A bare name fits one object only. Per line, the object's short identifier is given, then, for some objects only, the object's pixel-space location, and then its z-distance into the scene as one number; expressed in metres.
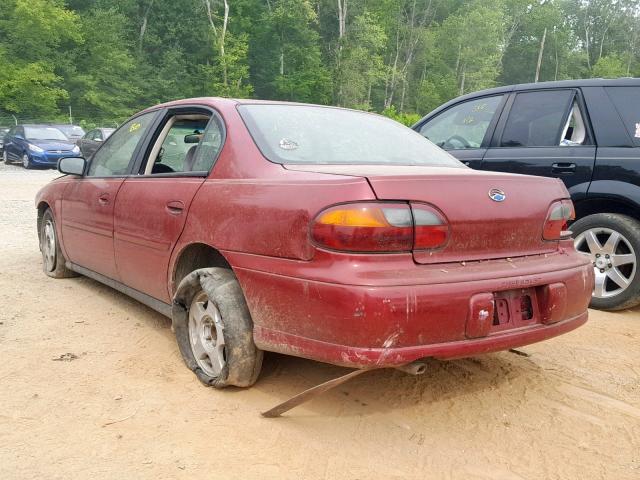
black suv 4.41
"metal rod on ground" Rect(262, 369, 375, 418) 2.38
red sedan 2.26
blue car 18.88
